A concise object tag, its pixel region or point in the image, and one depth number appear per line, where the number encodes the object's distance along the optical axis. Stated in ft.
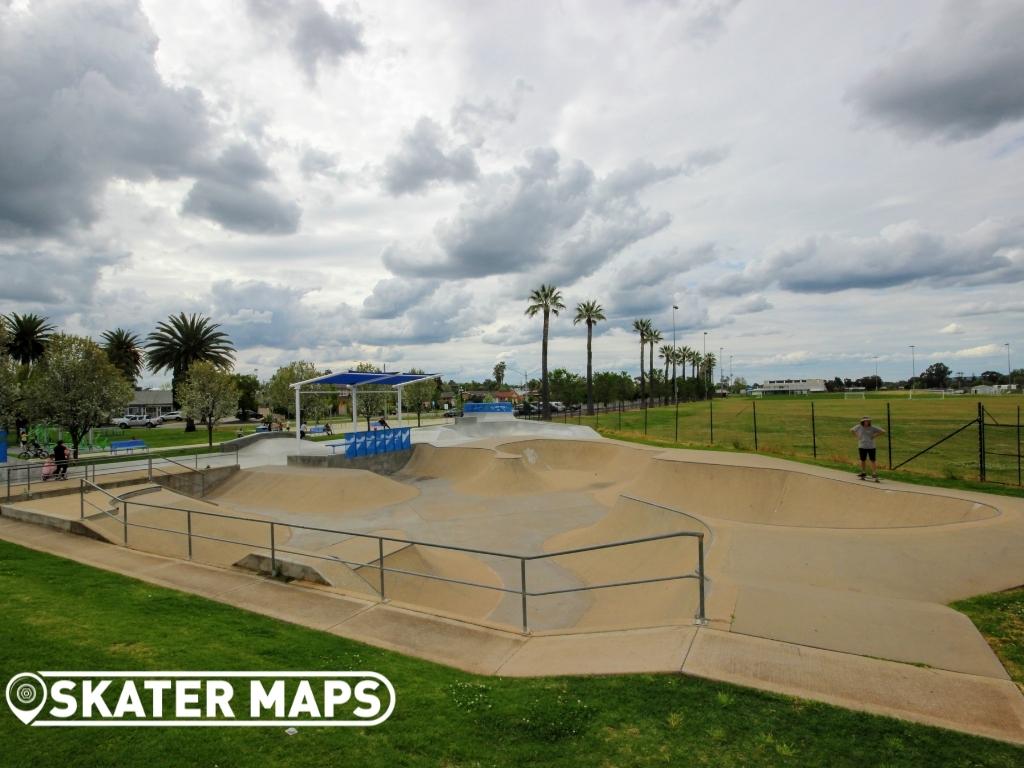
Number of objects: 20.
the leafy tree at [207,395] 108.88
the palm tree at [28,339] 157.36
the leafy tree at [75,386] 68.33
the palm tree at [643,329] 276.00
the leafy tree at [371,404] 146.41
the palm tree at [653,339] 288.51
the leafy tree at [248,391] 254.27
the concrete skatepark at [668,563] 17.12
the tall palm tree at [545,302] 185.46
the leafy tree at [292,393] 130.52
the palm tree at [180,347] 154.45
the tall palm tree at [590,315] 214.69
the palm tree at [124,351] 177.06
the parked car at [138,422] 193.16
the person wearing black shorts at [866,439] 46.75
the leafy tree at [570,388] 234.38
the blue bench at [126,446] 84.28
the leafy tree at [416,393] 186.91
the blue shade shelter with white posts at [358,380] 82.79
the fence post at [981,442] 49.34
